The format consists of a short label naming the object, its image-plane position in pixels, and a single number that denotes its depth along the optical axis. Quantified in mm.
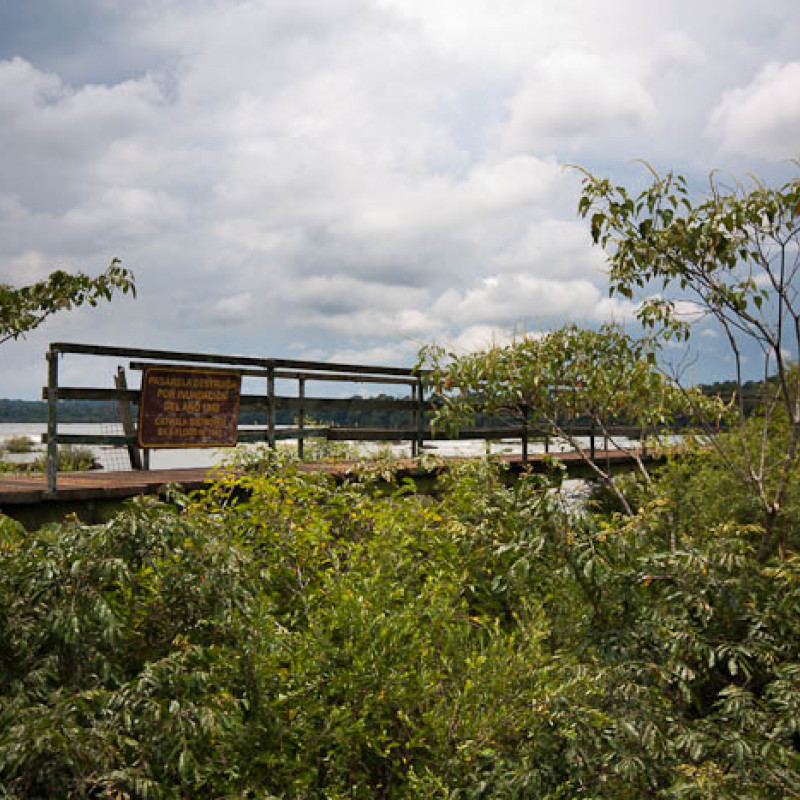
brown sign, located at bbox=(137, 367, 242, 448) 8258
